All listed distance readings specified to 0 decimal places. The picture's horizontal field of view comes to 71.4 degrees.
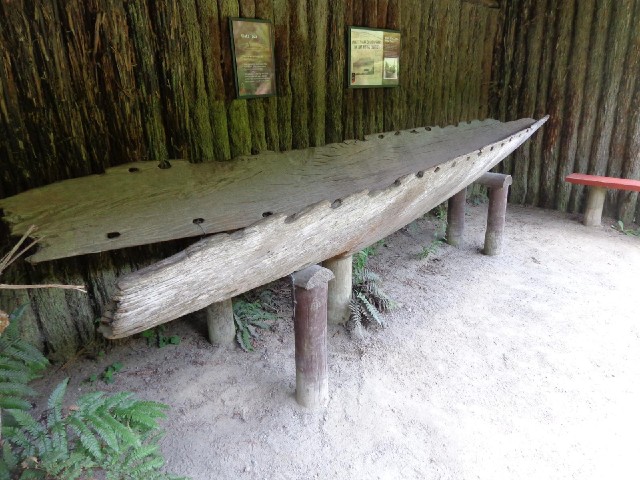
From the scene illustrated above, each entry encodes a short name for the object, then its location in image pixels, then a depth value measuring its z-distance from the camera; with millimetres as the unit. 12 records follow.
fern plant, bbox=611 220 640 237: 5500
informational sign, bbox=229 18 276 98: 3262
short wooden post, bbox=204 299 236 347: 3184
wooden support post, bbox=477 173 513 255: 4652
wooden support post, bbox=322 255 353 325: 3312
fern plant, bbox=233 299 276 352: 3297
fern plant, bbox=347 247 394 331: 3441
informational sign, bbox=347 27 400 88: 4195
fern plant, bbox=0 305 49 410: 2117
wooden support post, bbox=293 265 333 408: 2381
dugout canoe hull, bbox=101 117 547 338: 1441
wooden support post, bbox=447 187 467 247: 4926
